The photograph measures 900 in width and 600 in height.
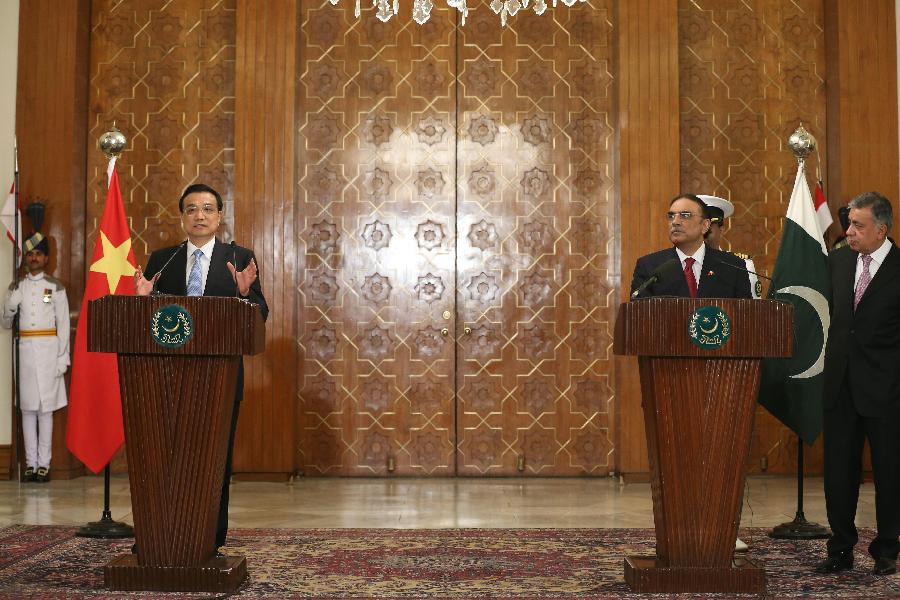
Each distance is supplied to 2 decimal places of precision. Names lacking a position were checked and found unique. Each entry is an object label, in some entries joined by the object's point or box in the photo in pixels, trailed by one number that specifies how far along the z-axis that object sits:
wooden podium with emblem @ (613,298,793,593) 3.63
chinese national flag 5.64
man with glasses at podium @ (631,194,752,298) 4.21
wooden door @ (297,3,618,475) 7.41
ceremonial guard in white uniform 7.00
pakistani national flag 5.57
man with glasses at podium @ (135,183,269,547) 4.21
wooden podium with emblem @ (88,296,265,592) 3.63
